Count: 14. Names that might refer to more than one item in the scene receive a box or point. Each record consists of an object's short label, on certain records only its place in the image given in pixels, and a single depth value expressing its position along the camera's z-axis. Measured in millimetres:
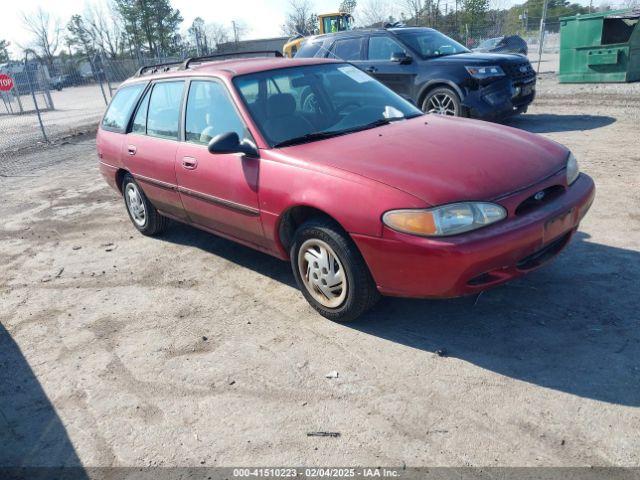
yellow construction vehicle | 29891
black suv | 8391
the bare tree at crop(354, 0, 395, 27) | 41444
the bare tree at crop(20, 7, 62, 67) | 67500
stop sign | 14000
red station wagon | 2959
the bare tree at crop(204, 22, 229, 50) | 57844
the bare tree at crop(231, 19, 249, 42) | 53388
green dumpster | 12664
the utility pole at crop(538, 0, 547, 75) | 17214
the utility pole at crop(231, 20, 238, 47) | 53356
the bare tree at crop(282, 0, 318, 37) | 49438
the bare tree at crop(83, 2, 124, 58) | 62688
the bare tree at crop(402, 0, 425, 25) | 35031
